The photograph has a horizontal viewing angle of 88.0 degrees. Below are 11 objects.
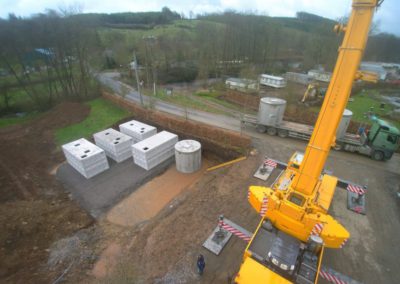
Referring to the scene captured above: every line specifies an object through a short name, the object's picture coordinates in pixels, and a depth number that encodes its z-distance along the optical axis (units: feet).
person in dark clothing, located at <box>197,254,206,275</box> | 23.87
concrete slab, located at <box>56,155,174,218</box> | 39.81
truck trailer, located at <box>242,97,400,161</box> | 44.98
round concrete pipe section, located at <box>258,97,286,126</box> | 55.11
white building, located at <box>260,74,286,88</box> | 111.34
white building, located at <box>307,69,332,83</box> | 120.09
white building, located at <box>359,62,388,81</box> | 130.31
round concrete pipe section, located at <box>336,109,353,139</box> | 48.14
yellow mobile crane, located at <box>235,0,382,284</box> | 17.54
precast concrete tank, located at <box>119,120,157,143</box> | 55.31
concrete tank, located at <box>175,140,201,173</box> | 46.08
